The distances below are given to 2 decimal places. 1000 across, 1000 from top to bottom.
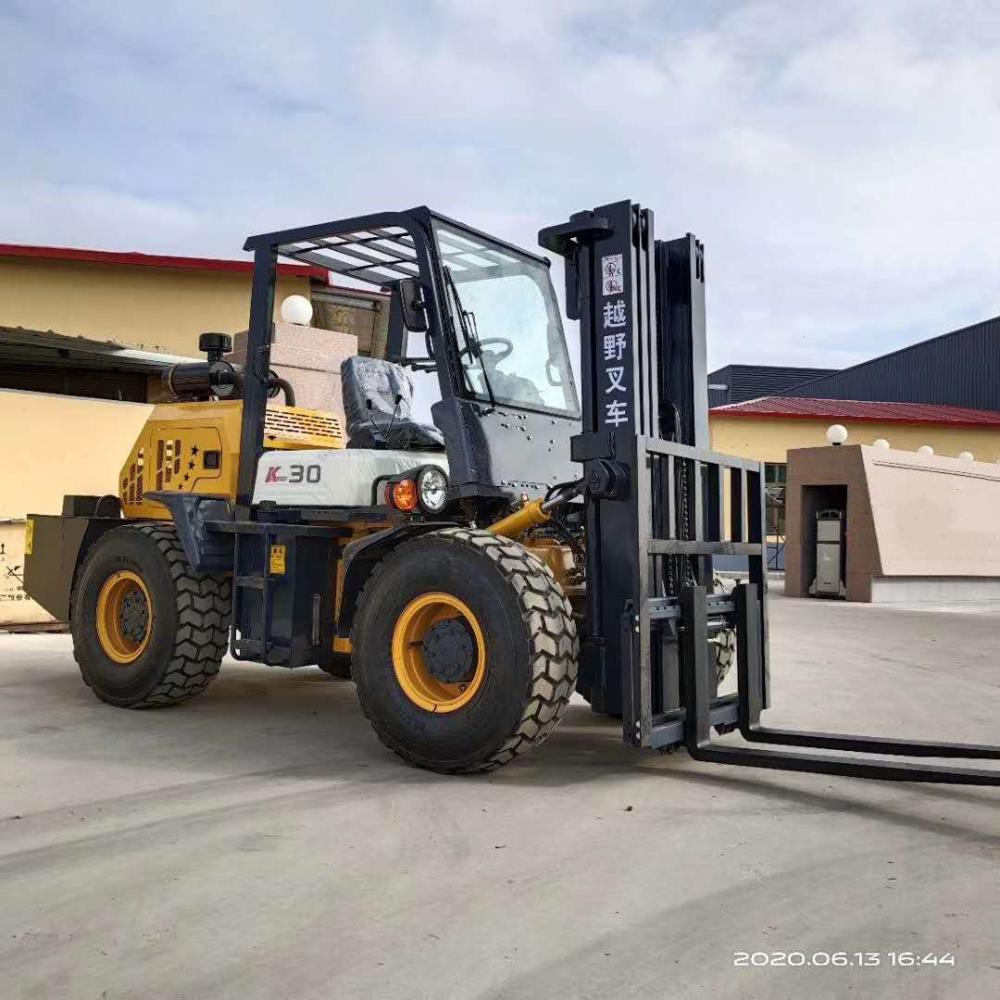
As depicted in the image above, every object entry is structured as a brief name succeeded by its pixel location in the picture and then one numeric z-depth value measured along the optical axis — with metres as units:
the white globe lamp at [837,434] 21.45
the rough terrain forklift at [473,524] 4.73
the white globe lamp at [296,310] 8.09
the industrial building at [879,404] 30.69
